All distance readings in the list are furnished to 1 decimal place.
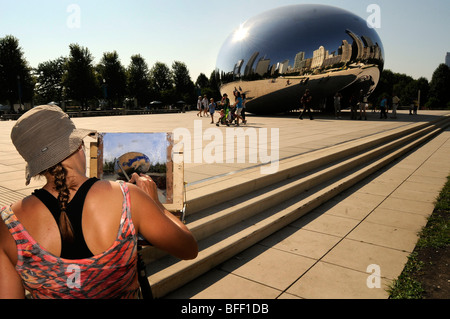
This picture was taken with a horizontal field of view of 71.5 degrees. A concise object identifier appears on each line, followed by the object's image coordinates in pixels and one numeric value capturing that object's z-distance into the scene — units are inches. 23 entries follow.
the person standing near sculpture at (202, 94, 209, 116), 1057.5
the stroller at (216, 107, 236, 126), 681.6
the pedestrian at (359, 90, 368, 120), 856.3
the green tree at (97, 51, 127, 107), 2664.9
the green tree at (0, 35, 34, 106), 1998.2
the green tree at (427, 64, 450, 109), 2496.3
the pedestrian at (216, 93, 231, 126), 664.4
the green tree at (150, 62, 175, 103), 3292.3
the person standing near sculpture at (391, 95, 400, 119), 896.5
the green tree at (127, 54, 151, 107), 2859.3
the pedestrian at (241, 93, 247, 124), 694.9
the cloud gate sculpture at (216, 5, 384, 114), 904.3
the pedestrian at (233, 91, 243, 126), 658.2
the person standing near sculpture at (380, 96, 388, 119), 879.7
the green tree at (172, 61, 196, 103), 3230.8
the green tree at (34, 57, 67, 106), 3548.2
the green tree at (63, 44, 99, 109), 2342.5
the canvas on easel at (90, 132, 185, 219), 83.4
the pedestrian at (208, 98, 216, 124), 792.1
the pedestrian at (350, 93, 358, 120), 867.4
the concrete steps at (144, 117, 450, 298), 140.3
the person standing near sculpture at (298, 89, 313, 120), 842.8
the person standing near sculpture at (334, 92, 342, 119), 923.0
